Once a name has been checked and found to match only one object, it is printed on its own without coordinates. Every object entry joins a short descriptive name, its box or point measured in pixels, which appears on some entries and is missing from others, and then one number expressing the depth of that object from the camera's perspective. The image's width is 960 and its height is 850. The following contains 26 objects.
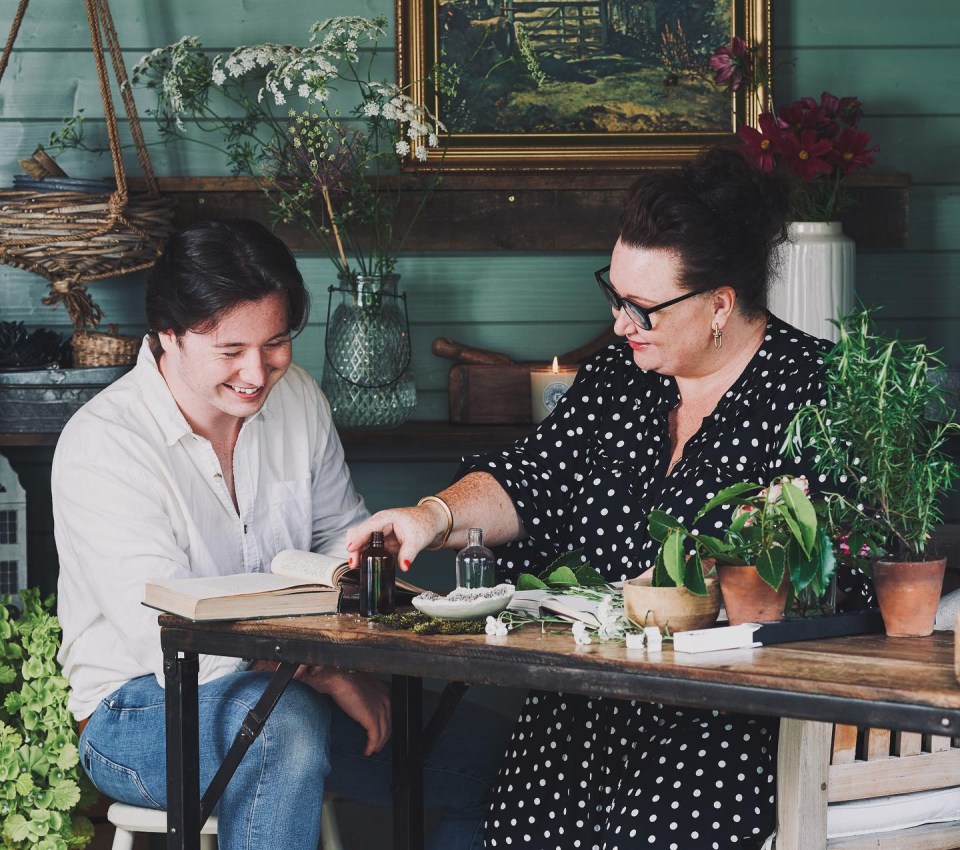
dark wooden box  5.07
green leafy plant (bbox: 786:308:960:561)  3.67
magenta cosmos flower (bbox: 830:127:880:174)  4.88
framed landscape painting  5.05
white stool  4.16
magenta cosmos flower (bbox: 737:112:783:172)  4.86
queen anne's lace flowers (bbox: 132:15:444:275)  4.88
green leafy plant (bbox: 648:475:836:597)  3.65
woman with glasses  3.98
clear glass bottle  3.93
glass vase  4.94
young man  4.09
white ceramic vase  4.86
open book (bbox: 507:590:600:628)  3.78
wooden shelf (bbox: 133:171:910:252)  5.09
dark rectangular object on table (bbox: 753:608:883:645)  3.65
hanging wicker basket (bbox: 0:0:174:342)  4.78
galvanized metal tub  4.89
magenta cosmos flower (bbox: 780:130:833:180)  4.86
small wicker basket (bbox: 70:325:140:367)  4.90
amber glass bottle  3.89
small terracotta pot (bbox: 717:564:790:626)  3.68
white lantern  4.98
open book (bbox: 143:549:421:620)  3.86
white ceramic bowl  3.78
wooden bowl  3.67
